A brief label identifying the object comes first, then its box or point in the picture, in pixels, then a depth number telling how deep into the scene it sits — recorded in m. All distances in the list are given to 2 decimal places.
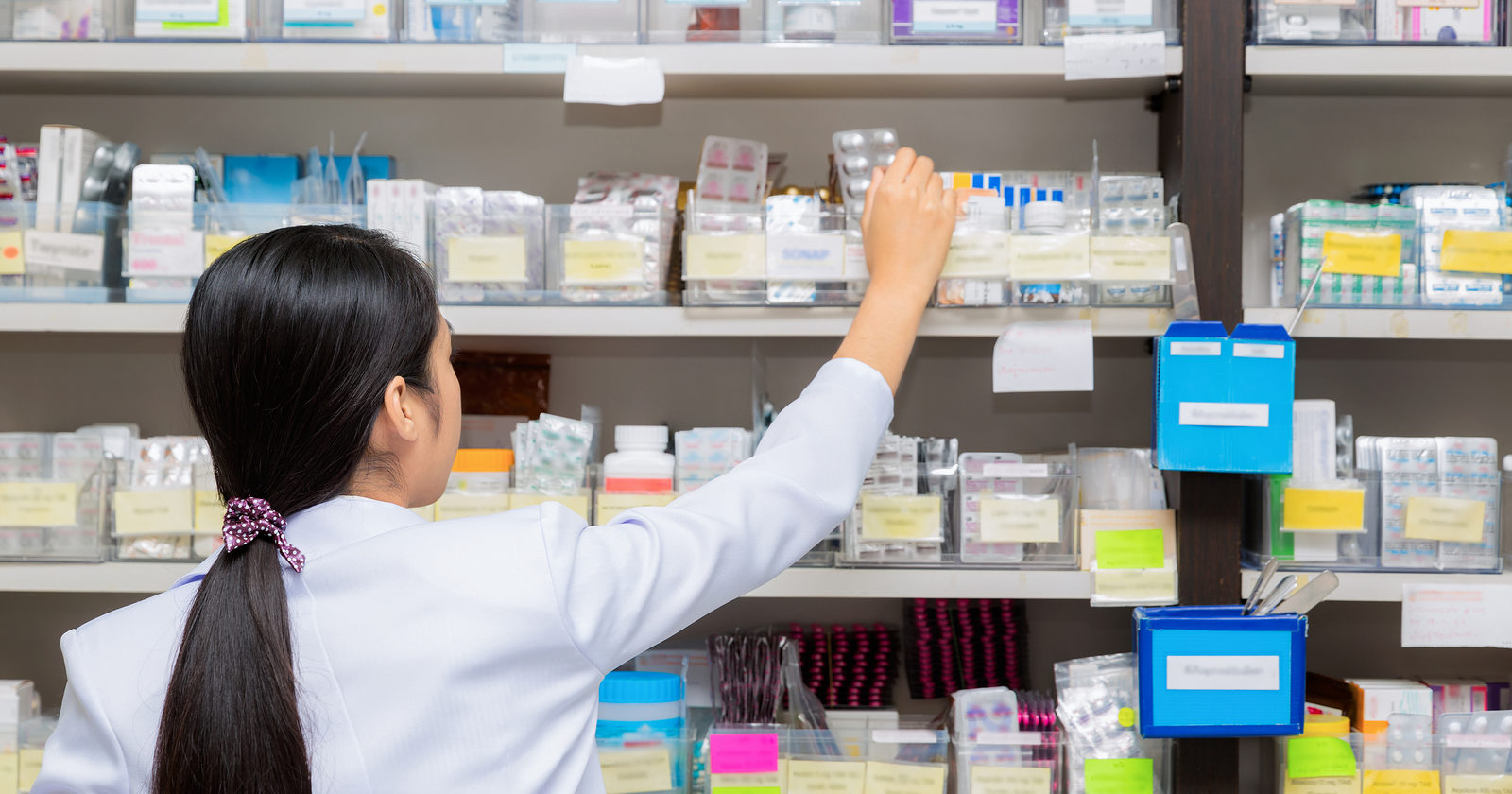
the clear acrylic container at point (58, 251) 1.49
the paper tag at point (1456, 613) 1.44
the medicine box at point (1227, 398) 1.36
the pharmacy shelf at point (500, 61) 1.47
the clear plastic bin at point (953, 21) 1.47
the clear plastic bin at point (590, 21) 1.49
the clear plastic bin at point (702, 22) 1.50
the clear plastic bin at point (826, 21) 1.49
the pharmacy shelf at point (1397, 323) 1.42
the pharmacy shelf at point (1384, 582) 1.44
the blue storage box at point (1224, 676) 1.36
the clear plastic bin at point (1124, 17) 1.45
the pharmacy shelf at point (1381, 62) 1.43
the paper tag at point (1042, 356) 1.43
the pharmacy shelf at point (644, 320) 1.44
